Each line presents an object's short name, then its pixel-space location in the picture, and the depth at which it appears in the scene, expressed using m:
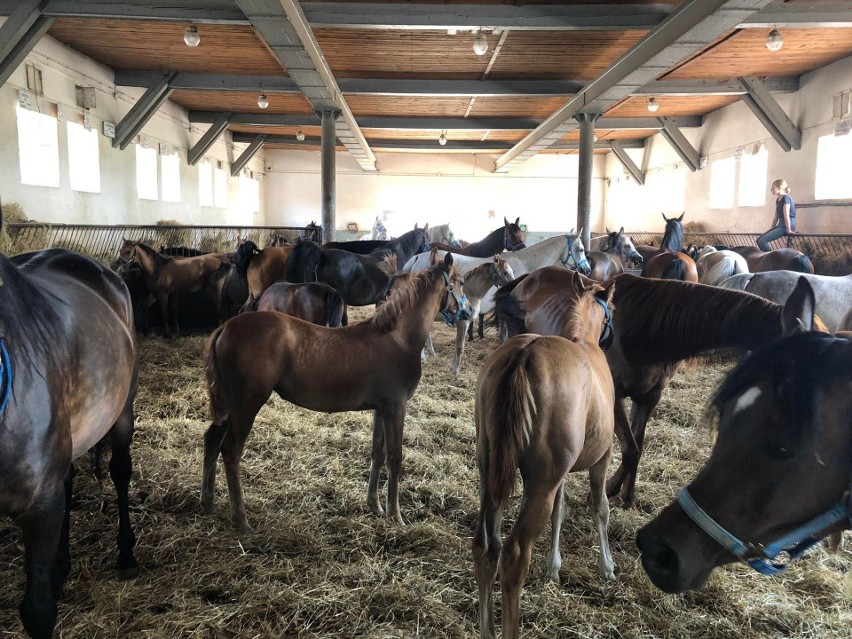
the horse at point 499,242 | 9.84
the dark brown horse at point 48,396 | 1.59
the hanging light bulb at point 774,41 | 8.06
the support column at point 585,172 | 11.54
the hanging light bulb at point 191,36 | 7.72
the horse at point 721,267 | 7.45
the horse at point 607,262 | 8.89
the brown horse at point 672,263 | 7.32
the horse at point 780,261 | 7.74
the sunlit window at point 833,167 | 10.33
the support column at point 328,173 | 11.09
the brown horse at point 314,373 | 2.99
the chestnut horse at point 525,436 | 1.98
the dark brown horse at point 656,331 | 3.15
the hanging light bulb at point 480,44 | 8.09
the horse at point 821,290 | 4.96
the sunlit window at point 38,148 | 8.34
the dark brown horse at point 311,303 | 5.51
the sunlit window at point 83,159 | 9.69
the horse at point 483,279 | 7.31
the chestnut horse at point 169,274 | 8.11
